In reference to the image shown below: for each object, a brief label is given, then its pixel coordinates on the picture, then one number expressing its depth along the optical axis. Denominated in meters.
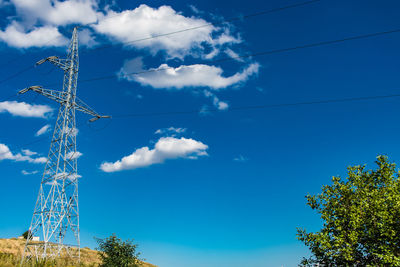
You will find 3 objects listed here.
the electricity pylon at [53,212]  31.11
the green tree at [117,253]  30.87
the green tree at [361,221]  21.48
